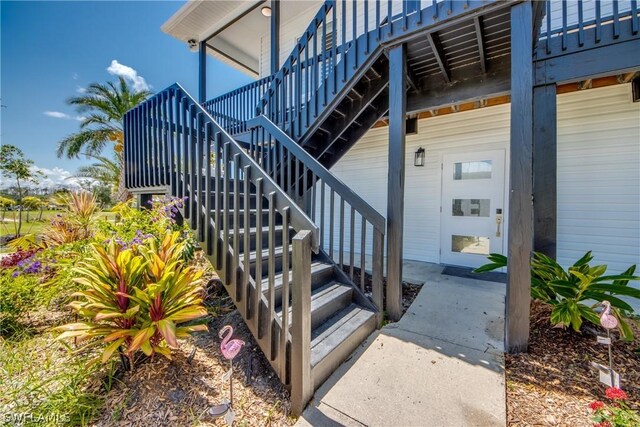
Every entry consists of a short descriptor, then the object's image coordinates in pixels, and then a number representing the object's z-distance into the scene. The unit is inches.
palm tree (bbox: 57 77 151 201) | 365.1
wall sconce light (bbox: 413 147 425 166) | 191.2
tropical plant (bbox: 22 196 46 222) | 252.9
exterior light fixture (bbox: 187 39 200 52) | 275.3
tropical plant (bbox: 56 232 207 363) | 60.4
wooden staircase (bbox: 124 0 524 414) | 63.5
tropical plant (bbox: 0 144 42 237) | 256.5
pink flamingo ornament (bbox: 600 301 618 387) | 54.3
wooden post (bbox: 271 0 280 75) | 206.5
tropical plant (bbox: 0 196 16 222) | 193.8
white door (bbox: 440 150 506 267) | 166.1
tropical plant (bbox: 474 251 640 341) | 77.1
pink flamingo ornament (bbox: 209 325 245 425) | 48.6
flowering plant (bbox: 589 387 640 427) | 46.7
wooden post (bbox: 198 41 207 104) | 257.6
